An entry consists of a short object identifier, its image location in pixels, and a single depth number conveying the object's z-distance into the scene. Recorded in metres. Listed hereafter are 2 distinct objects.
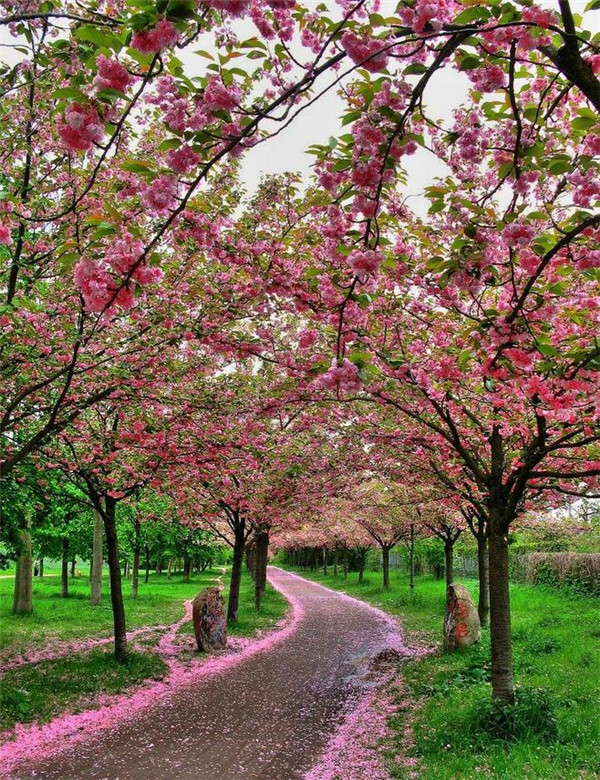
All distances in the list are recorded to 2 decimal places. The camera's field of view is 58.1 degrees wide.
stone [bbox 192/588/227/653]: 13.04
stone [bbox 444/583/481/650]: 12.35
